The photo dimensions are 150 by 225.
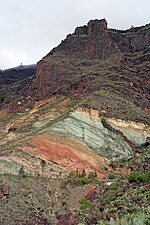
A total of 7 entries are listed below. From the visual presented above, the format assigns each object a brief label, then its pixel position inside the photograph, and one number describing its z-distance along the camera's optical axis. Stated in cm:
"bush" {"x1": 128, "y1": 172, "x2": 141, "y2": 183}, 4647
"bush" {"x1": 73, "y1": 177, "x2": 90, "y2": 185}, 4891
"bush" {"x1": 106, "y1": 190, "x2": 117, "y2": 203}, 4316
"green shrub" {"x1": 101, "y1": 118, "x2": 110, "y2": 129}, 6662
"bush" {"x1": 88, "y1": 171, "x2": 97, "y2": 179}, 5216
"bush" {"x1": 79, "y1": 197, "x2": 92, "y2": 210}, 4328
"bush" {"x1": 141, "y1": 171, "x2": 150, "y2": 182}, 4603
